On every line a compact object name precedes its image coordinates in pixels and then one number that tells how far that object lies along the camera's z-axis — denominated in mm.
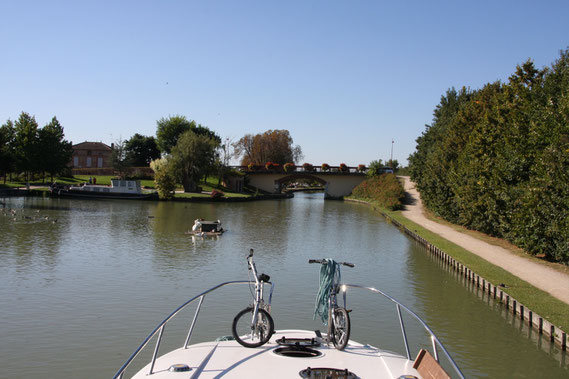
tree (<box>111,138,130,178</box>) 89875
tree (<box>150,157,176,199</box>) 70125
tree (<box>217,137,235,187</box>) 88000
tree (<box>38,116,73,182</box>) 74438
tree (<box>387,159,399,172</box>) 128163
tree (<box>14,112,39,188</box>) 72312
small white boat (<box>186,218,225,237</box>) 38094
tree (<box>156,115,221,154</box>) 110562
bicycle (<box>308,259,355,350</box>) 9195
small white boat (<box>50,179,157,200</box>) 68500
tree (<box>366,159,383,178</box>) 95250
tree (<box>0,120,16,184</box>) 67750
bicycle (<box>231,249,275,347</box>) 9219
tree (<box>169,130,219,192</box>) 81188
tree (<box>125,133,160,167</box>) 112750
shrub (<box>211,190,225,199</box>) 74162
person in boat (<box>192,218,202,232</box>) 38344
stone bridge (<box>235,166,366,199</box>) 99188
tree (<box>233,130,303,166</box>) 128750
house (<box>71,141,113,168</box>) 126500
